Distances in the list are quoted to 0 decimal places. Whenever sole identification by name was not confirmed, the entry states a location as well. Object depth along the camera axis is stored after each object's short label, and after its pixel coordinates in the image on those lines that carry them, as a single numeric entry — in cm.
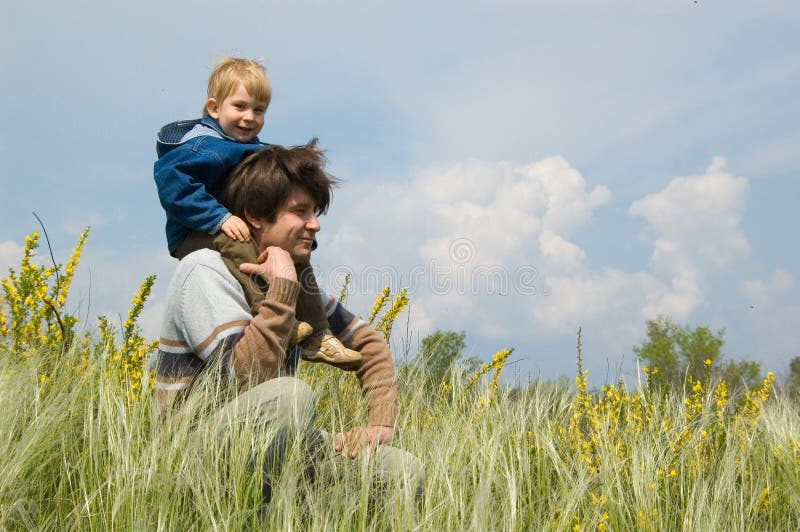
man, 227
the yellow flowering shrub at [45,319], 386
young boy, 255
